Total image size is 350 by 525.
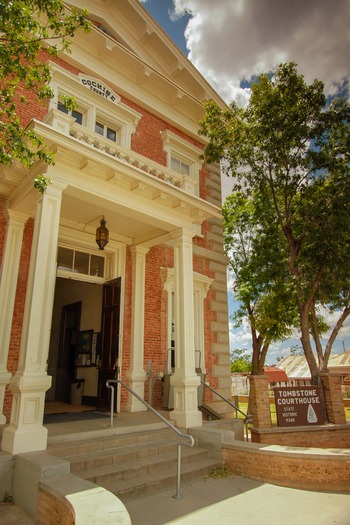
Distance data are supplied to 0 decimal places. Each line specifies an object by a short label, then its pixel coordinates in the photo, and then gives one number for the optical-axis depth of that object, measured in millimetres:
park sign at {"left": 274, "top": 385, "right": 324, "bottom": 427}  8922
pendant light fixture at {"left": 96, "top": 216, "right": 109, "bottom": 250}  7715
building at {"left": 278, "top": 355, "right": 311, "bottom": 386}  32244
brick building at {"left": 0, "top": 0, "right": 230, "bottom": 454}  6023
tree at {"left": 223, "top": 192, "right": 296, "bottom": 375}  14219
